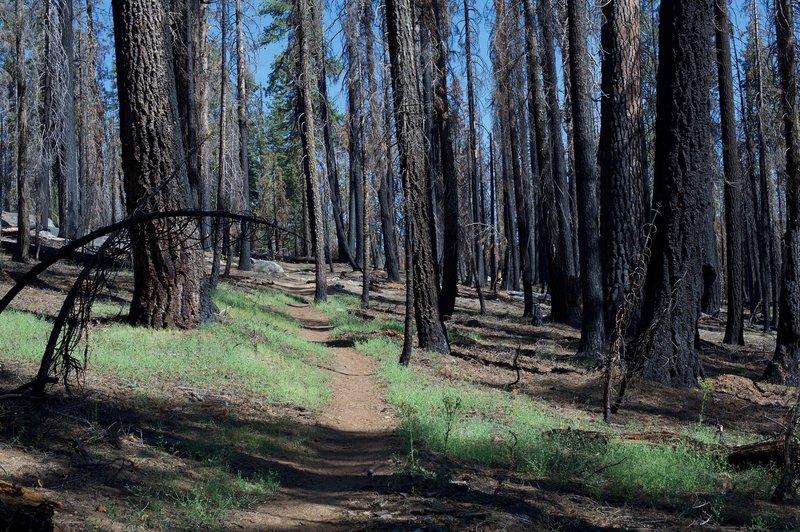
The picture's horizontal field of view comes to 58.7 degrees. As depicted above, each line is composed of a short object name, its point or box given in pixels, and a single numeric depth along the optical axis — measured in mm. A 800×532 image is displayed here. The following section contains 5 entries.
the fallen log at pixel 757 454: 6836
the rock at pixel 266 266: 35225
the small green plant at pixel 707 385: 11348
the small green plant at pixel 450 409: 8110
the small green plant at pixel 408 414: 8210
